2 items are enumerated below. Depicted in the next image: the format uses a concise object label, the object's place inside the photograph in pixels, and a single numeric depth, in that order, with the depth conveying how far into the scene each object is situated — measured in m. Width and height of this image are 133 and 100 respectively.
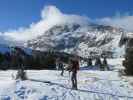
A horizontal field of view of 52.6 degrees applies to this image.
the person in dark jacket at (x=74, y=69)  10.00
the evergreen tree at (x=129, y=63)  18.83
